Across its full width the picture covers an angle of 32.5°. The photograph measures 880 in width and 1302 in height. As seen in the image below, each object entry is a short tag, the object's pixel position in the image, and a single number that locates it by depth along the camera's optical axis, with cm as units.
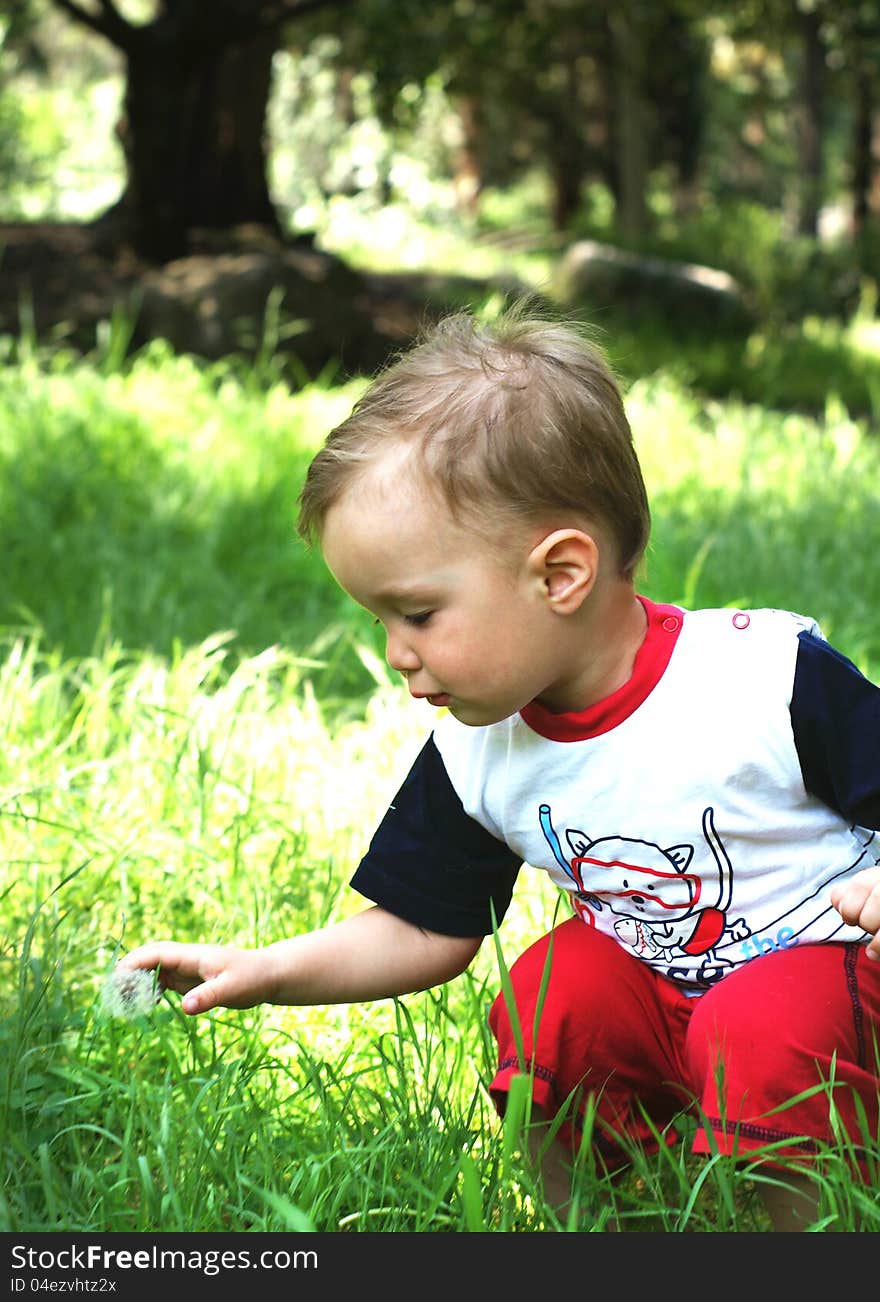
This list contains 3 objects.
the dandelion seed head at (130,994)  164
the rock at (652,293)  1037
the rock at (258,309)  712
